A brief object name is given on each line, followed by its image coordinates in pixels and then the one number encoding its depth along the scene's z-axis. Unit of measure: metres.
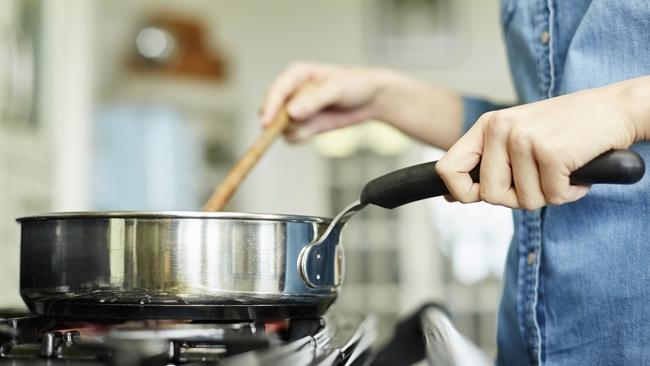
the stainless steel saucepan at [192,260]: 0.57
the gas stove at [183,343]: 0.48
